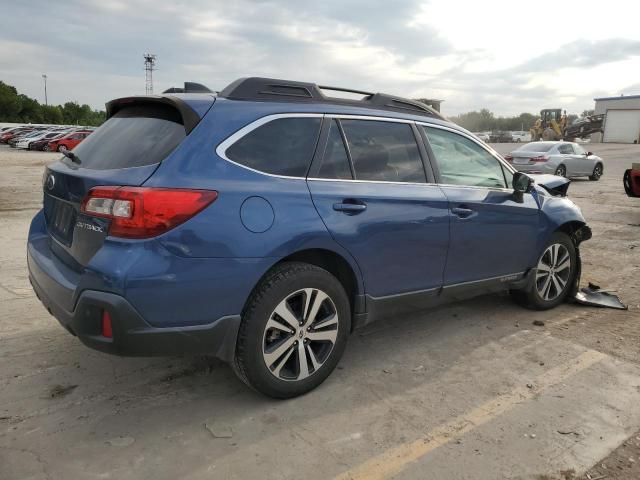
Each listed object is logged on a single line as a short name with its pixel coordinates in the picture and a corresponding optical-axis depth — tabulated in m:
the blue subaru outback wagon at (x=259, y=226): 2.65
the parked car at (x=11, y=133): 45.31
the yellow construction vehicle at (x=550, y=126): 50.38
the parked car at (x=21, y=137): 39.84
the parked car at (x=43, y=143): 37.09
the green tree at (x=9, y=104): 68.56
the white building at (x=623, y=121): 54.66
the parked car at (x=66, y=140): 35.50
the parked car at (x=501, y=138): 65.46
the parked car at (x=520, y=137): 63.50
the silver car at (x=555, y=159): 18.39
